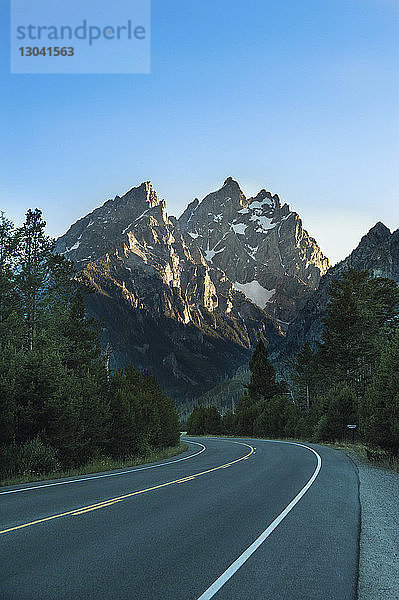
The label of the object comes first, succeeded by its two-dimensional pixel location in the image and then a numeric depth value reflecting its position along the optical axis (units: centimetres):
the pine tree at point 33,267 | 3231
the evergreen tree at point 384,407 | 2286
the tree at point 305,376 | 7250
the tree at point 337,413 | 4059
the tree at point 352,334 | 4894
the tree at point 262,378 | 7744
